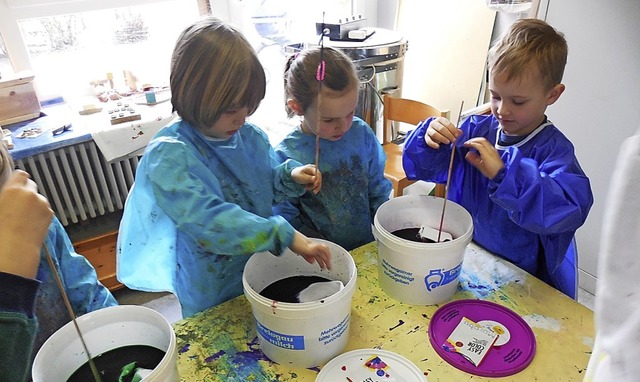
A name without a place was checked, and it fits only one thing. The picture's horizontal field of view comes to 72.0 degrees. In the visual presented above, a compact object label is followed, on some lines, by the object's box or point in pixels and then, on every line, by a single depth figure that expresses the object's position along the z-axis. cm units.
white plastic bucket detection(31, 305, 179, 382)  64
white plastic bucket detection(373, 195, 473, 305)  85
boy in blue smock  90
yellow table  77
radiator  205
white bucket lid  75
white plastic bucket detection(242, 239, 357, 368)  72
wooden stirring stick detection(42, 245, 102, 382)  66
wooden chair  210
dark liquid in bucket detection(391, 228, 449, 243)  93
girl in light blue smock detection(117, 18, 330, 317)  78
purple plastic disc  77
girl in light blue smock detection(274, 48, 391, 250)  110
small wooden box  194
